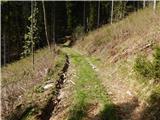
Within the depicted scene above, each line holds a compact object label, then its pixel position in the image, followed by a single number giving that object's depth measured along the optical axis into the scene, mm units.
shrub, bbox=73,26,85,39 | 23958
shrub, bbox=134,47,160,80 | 5886
